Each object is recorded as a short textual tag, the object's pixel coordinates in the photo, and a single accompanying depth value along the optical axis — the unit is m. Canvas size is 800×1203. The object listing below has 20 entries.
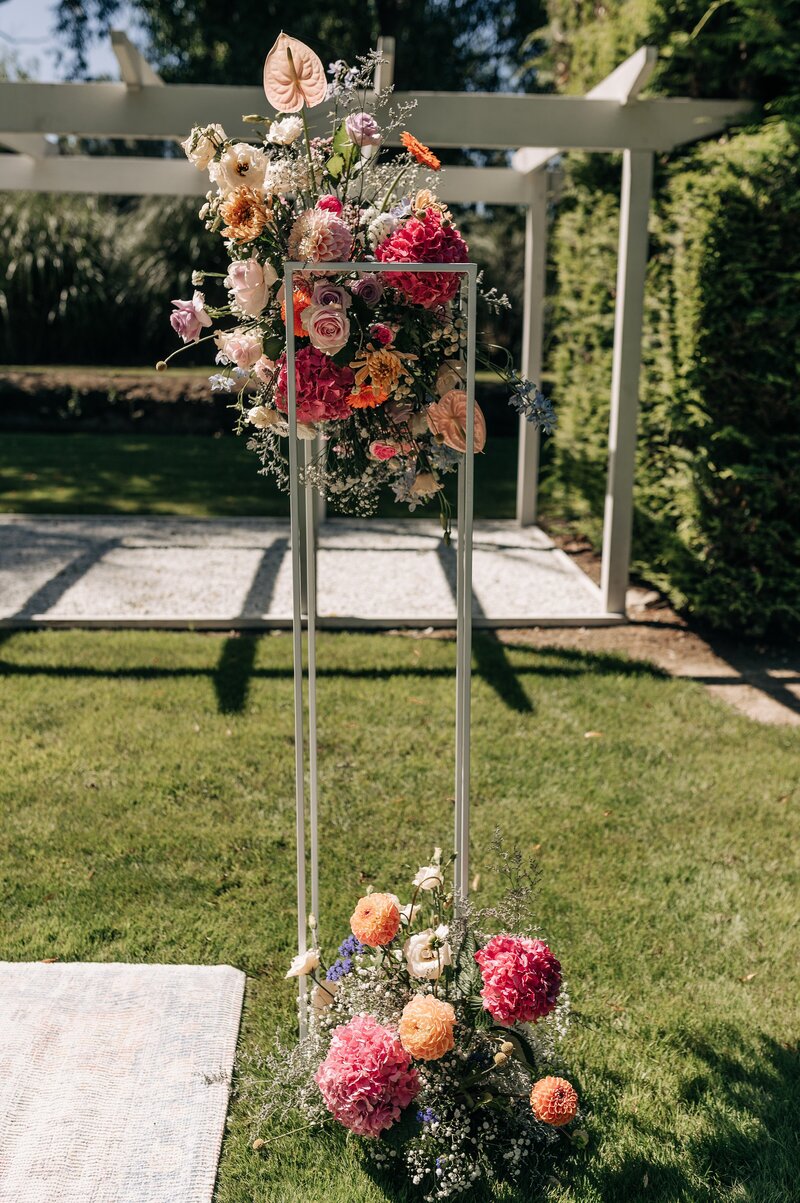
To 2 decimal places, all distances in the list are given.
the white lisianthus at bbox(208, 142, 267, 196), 2.26
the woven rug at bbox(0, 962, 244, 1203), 2.34
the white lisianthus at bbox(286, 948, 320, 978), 2.52
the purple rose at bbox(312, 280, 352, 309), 2.26
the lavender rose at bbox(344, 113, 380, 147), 2.29
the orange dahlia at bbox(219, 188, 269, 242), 2.26
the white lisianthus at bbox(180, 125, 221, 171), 2.36
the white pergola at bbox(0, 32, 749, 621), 5.28
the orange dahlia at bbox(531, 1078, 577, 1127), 2.30
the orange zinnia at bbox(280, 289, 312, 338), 2.34
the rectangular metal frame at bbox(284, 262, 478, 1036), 2.38
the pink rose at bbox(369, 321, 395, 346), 2.33
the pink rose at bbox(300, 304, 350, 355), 2.22
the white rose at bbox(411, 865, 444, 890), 2.59
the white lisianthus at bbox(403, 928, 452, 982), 2.45
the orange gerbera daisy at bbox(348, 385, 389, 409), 2.31
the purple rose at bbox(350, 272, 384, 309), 2.29
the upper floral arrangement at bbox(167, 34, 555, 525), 2.27
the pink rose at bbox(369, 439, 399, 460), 2.45
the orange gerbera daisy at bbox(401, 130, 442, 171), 2.28
